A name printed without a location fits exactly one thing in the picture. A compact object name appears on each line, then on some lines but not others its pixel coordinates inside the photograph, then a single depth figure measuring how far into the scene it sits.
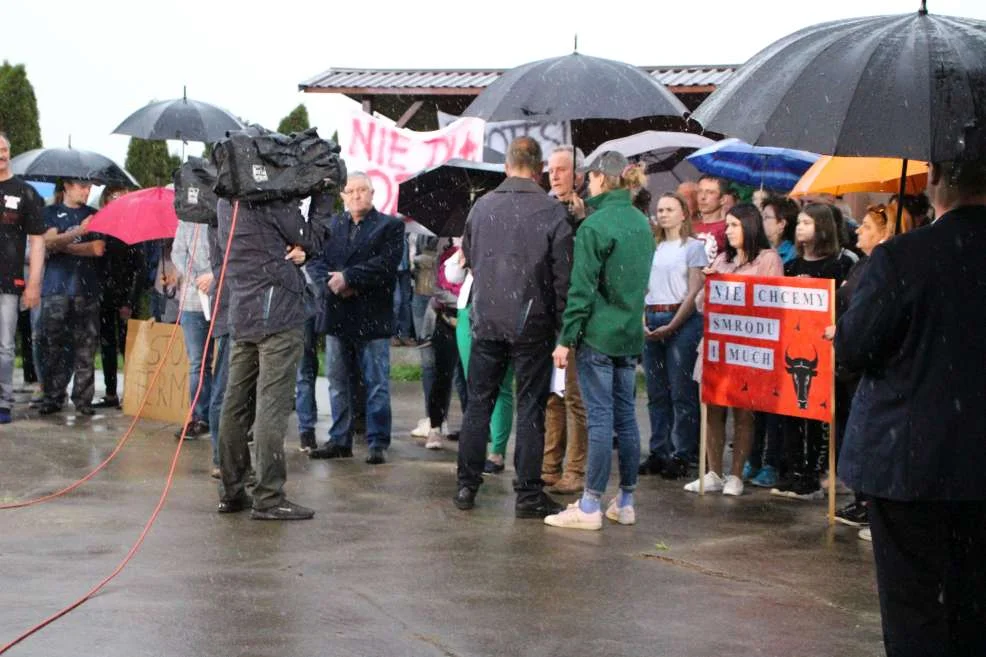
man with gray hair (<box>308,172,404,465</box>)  9.74
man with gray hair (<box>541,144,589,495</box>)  8.54
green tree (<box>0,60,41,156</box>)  22.23
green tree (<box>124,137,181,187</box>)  23.59
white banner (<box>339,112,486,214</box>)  12.16
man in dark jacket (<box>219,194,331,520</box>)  7.52
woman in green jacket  7.52
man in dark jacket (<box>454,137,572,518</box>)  7.80
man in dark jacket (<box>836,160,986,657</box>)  4.03
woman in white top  9.51
